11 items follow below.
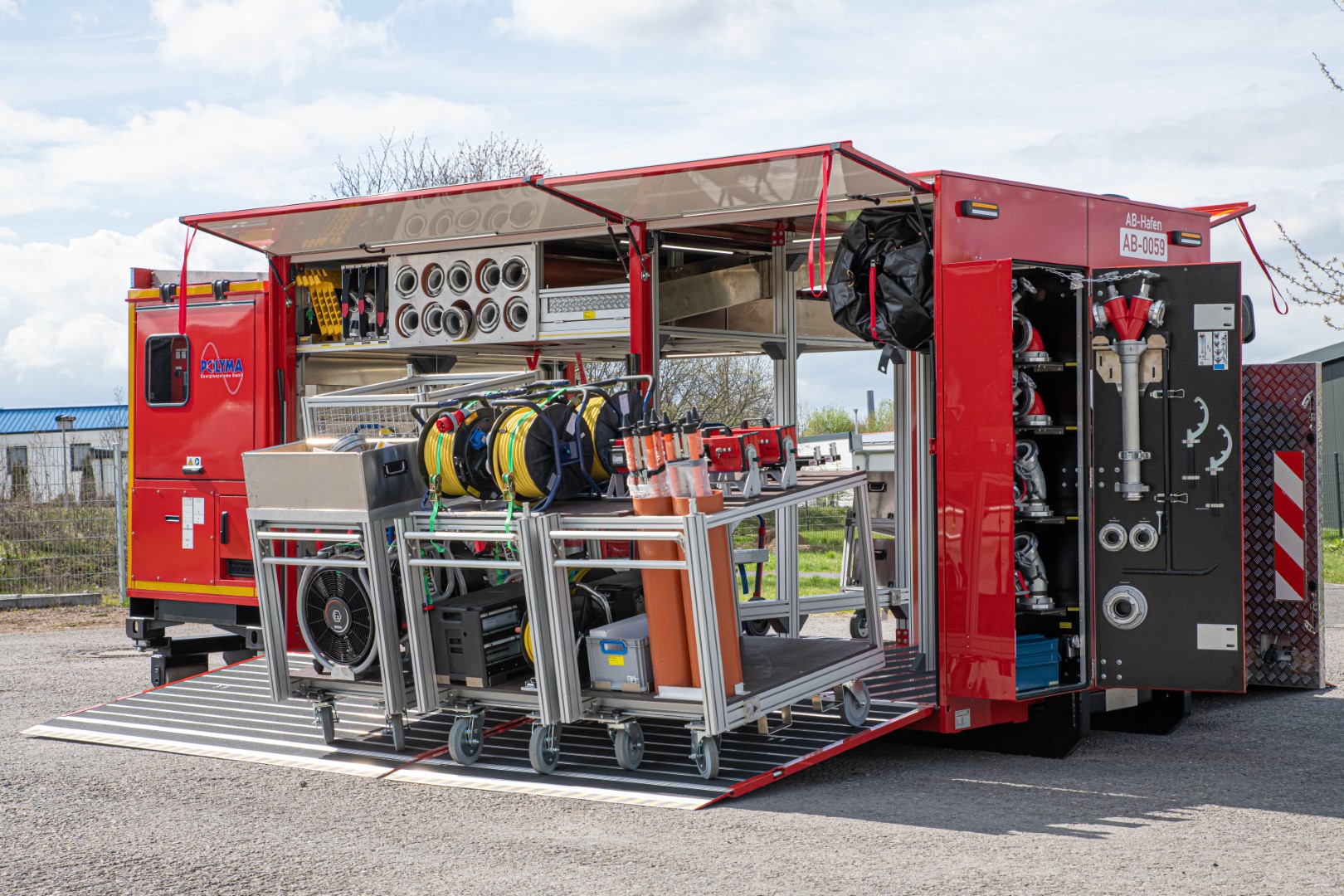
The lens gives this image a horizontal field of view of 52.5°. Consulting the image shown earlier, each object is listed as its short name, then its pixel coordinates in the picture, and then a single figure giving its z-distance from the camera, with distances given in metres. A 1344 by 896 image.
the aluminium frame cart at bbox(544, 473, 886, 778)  5.62
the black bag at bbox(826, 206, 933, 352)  7.03
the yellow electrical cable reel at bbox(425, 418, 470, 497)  6.47
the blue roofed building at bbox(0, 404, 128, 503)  15.01
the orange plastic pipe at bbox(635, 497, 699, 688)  5.88
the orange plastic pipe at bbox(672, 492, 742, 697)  5.82
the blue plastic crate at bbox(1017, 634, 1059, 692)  6.97
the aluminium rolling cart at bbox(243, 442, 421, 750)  6.42
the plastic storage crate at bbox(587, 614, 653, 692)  6.02
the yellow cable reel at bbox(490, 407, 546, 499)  6.13
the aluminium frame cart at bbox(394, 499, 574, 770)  6.00
